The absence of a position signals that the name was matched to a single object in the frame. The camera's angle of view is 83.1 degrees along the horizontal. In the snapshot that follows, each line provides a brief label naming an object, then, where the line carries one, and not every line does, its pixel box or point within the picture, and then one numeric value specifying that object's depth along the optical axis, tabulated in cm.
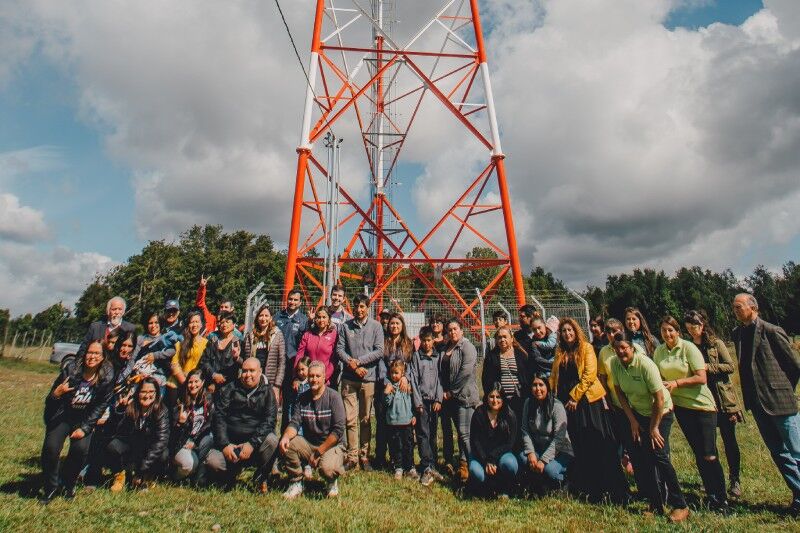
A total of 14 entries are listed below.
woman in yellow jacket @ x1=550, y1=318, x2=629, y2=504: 421
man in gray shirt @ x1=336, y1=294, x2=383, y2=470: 519
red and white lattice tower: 1038
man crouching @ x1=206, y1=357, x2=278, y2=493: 448
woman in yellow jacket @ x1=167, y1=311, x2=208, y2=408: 500
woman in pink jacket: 520
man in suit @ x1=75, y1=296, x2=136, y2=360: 484
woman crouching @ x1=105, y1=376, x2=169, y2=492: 446
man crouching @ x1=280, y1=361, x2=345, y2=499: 439
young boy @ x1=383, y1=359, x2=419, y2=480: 502
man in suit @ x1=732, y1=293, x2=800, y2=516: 381
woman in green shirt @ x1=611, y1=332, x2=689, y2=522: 383
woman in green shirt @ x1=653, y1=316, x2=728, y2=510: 391
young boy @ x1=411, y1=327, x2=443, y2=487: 499
